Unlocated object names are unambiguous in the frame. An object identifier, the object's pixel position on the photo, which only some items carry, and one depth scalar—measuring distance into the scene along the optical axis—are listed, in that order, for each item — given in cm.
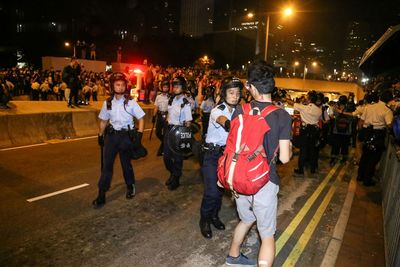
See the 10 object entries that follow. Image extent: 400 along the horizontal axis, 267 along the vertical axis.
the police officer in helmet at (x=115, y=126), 537
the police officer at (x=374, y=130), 737
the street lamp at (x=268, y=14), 1828
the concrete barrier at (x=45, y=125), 933
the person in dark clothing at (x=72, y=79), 1262
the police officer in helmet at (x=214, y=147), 439
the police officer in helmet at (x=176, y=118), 655
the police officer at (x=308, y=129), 816
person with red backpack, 300
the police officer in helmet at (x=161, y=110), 900
